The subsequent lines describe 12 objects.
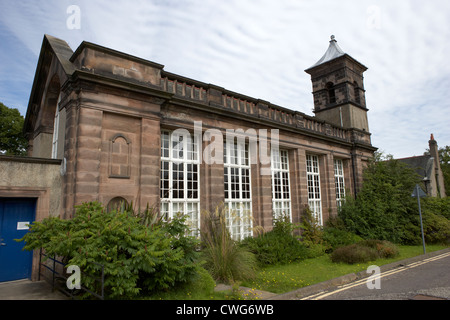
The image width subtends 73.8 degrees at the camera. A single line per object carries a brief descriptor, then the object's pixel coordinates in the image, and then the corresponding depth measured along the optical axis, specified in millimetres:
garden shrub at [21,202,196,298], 5082
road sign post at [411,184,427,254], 12184
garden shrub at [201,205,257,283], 7852
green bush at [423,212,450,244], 14766
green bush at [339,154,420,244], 15070
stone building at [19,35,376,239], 8188
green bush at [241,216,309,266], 10078
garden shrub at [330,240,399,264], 10172
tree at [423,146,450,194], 45031
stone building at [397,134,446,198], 32344
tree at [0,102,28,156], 24156
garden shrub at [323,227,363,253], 13172
